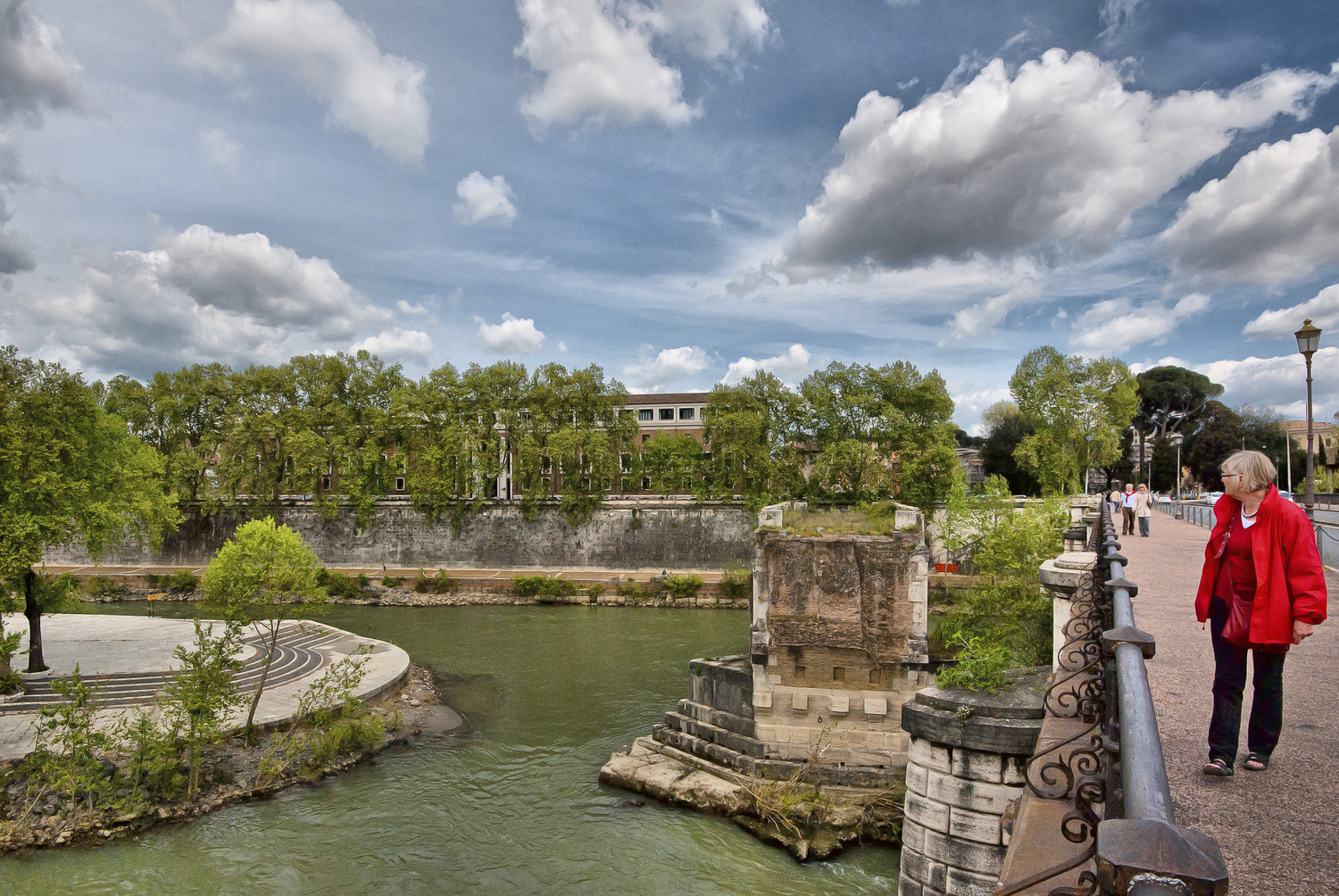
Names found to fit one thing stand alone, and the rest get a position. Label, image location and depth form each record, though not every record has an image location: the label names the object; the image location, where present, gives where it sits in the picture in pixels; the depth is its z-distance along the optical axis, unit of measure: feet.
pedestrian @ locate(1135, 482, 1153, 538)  65.77
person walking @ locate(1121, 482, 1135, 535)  69.87
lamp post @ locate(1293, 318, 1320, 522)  42.68
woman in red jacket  11.41
